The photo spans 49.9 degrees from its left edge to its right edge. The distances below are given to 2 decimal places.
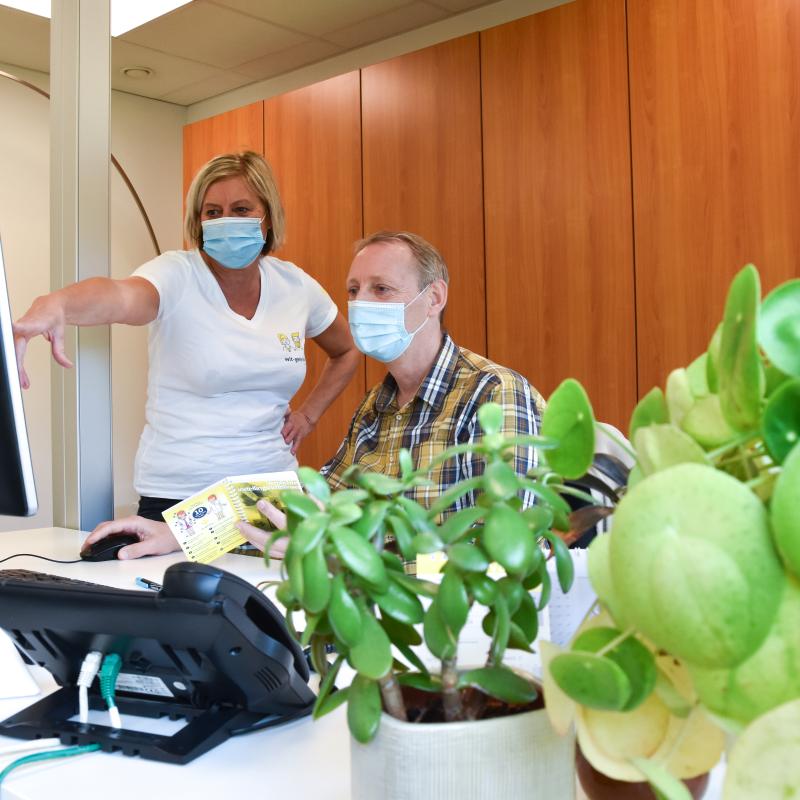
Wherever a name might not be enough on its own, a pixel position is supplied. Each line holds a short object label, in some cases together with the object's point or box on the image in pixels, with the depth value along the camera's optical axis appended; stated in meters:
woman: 2.11
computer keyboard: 0.75
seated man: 1.73
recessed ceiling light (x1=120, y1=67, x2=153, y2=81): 4.73
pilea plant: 0.27
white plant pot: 0.44
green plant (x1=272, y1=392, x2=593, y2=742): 0.38
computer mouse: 1.65
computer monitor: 0.90
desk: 0.67
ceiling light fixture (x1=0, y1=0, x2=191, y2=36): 2.62
